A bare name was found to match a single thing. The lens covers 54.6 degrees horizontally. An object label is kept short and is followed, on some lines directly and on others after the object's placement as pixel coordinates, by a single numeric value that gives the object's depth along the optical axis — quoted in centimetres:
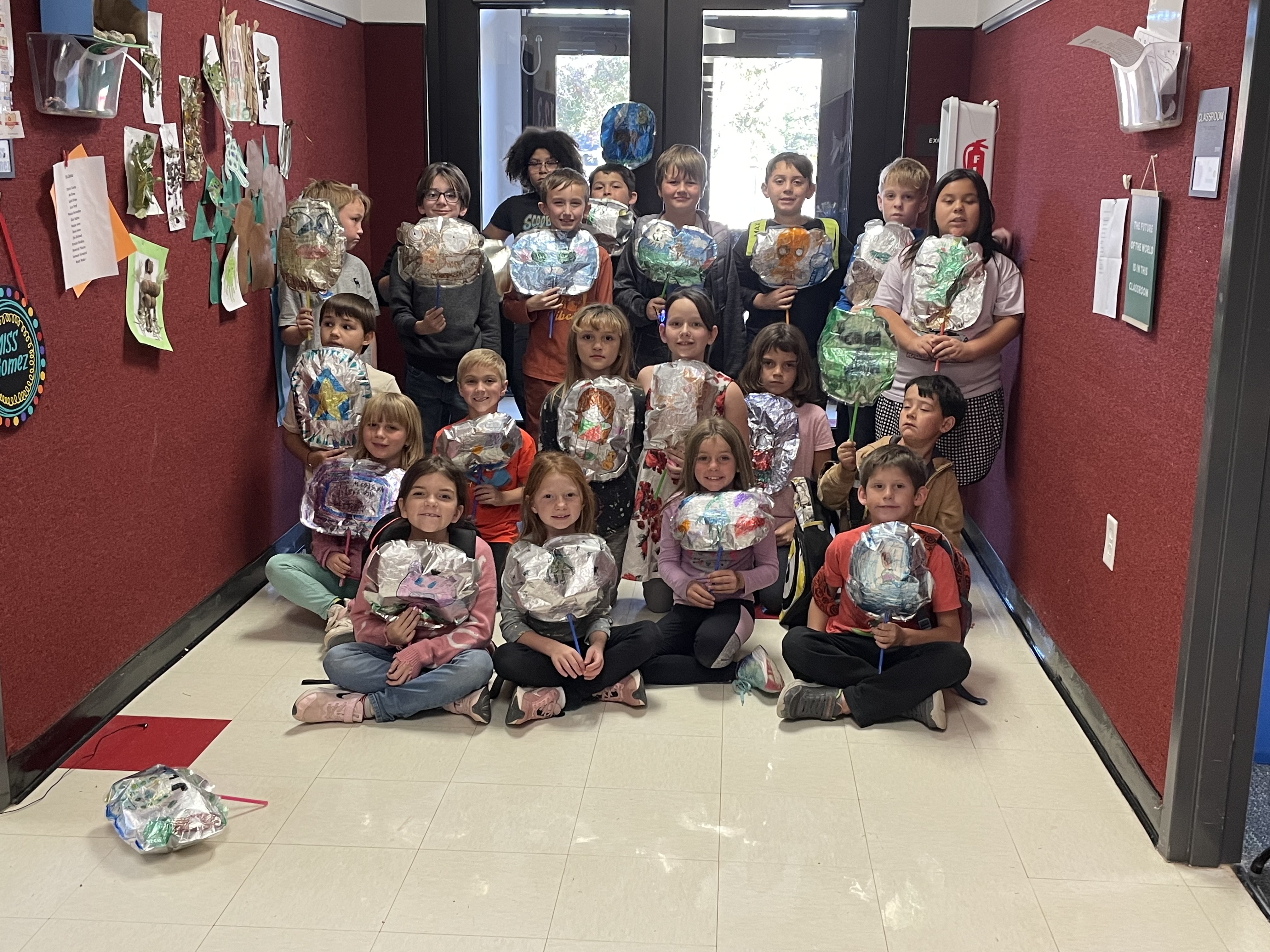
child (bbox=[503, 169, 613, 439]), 411
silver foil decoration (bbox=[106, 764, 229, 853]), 249
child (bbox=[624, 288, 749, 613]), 372
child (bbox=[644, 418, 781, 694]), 338
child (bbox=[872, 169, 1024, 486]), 384
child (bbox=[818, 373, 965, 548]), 370
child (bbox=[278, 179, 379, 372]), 420
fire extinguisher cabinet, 467
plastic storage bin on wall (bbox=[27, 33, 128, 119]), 271
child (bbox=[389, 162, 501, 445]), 423
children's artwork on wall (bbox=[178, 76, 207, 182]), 357
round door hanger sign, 264
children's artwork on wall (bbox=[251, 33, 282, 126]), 411
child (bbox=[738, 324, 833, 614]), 385
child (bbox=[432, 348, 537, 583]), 376
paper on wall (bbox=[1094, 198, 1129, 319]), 304
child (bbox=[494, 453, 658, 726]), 316
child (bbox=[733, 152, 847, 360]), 420
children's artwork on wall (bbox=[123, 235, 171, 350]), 326
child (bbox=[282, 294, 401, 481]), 394
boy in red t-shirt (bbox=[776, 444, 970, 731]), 310
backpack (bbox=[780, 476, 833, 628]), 365
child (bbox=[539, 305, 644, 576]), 376
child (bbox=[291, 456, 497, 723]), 312
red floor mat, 291
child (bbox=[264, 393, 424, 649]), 365
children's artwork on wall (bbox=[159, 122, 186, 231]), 345
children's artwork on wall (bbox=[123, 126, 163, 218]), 322
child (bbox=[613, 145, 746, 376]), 429
